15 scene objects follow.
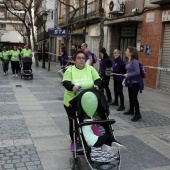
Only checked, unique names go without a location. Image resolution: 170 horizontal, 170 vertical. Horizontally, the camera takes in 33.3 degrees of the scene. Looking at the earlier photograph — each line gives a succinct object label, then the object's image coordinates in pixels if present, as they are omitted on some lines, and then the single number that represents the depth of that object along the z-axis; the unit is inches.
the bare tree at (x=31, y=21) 877.7
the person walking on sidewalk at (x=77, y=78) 165.9
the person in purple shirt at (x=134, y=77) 266.5
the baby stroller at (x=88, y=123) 144.1
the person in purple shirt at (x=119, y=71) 315.6
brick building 492.7
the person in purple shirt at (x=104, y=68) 346.9
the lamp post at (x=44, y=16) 832.6
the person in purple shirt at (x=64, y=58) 534.0
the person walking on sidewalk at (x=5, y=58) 648.4
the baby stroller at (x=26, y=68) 571.6
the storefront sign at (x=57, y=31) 717.9
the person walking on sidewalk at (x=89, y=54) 351.3
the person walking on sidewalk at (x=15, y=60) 624.7
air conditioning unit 615.5
